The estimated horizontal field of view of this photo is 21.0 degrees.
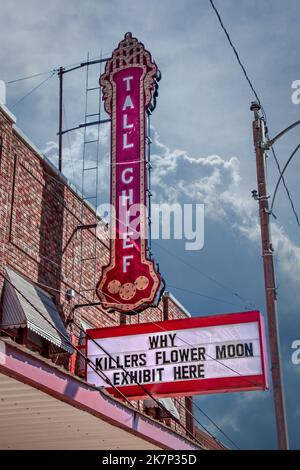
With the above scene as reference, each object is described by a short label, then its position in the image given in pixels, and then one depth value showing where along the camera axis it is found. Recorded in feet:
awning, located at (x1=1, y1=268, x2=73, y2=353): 50.01
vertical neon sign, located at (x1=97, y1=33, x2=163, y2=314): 58.75
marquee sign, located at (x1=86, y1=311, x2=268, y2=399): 53.42
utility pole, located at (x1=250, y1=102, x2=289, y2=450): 41.60
